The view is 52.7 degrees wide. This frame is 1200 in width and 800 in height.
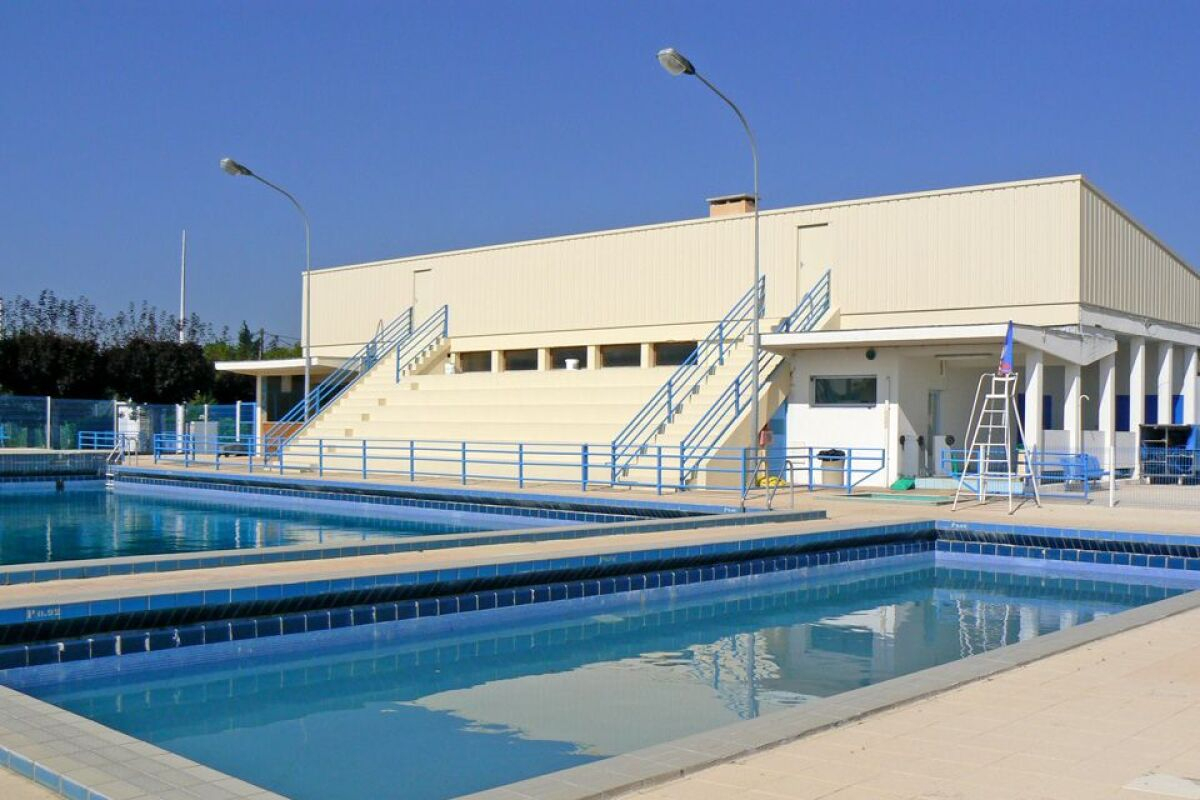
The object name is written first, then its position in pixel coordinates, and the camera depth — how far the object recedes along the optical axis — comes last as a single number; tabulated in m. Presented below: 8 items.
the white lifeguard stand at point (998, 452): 16.72
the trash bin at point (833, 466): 20.89
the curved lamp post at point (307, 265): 25.86
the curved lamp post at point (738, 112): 17.27
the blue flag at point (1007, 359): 16.45
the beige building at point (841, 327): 20.74
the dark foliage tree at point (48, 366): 39.97
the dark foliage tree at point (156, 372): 42.00
